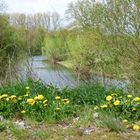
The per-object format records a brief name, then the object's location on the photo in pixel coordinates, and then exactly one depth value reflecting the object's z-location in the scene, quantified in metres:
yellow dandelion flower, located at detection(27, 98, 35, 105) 4.98
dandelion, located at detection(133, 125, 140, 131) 4.29
